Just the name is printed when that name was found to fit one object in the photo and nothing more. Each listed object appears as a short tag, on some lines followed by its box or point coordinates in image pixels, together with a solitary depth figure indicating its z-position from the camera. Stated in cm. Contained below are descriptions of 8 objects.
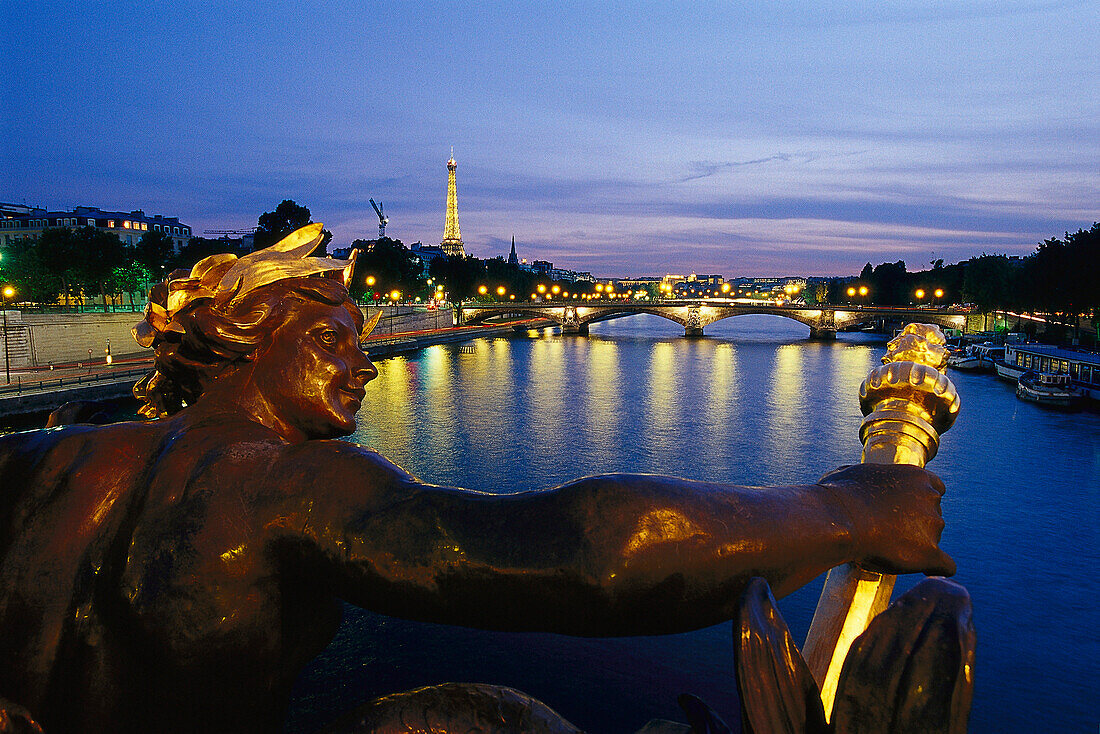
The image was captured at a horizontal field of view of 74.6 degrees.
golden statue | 109
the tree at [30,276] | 4325
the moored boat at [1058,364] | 3347
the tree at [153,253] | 4831
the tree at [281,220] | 5075
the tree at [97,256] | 4225
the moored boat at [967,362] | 4484
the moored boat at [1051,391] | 3206
